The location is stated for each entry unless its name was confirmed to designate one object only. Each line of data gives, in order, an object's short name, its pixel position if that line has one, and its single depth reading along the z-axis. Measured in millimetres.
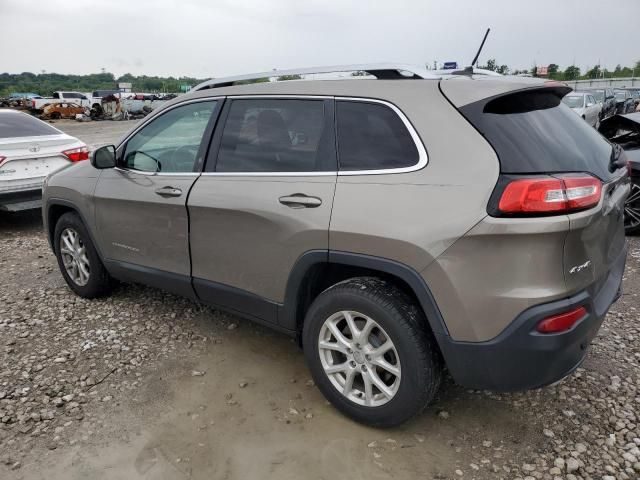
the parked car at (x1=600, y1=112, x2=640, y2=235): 5734
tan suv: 2125
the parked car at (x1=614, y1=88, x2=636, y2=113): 21281
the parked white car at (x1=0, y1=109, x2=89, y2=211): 6352
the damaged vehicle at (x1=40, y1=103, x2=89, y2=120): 36594
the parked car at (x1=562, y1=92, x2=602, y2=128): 15305
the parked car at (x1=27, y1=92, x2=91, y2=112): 39062
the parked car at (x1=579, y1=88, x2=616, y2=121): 18286
